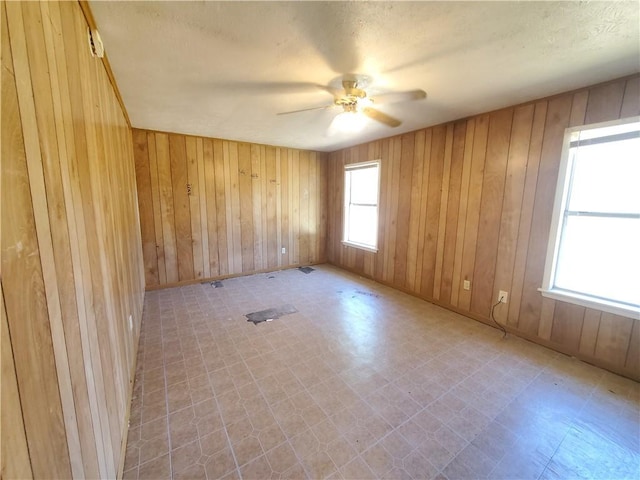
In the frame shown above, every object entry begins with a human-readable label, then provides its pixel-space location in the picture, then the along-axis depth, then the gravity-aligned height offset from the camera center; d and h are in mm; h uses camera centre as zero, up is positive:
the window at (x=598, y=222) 1971 -110
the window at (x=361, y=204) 4203 +13
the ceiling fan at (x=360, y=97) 1943 +903
